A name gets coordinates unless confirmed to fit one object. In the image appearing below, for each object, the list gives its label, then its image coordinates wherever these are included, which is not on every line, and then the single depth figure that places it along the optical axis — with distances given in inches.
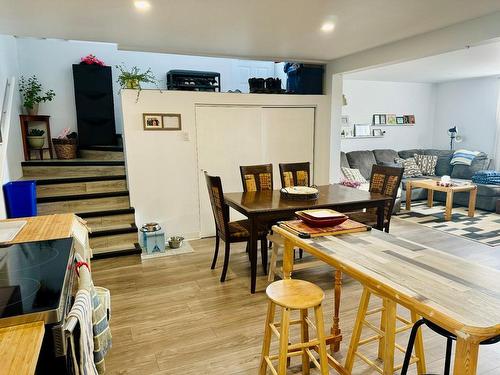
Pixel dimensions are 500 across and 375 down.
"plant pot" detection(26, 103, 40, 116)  184.2
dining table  116.0
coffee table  209.2
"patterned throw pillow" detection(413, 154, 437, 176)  279.7
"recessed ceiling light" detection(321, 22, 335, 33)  124.4
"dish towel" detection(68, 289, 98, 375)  40.4
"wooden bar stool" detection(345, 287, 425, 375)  63.1
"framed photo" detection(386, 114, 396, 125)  292.8
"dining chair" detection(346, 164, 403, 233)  140.3
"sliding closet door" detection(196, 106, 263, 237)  178.5
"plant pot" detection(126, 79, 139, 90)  161.0
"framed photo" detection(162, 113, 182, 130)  167.9
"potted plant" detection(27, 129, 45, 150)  181.8
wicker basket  191.5
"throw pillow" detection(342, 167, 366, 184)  238.1
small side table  179.5
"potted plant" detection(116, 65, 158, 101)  160.4
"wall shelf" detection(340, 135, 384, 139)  281.5
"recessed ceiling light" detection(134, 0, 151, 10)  101.7
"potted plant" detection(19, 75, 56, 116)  183.3
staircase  155.9
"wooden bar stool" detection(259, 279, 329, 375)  61.1
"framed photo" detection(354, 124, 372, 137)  279.0
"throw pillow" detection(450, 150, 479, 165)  263.4
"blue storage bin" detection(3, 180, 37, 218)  110.2
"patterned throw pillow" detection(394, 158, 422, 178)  268.1
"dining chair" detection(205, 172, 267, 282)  125.3
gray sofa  225.9
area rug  179.0
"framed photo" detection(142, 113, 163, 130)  164.1
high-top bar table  38.2
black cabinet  203.2
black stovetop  40.9
